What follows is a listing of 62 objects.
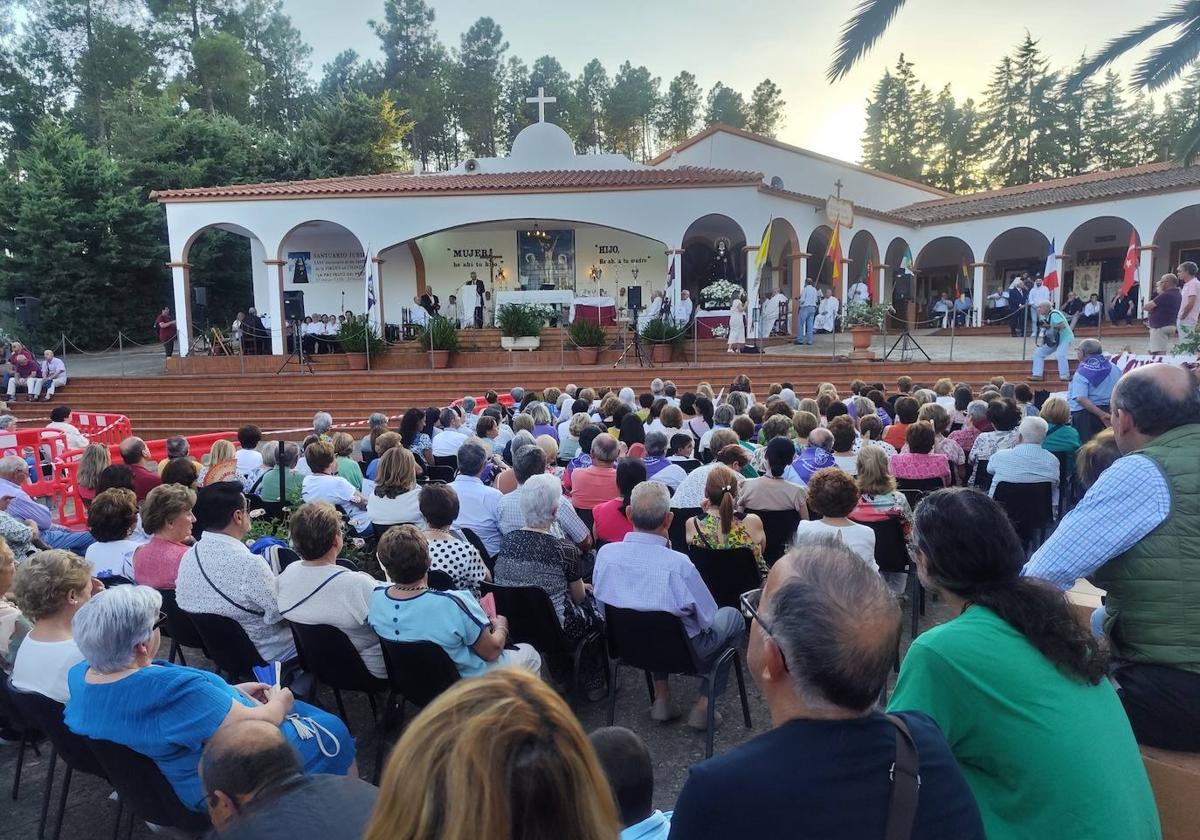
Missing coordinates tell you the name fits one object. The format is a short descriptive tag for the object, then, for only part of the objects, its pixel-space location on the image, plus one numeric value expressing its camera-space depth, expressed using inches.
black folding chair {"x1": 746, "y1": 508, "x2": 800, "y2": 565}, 183.9
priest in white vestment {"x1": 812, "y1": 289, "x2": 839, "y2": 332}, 725.9
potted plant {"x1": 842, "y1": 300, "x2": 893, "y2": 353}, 591.2
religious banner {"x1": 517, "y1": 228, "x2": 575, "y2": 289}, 826.8
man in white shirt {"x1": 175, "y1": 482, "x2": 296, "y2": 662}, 132.0
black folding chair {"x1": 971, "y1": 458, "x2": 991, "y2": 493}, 239.1
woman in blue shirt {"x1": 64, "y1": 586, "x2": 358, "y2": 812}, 89.9
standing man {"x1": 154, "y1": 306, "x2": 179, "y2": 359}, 756.0
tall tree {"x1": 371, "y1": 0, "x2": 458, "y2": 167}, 1700.3
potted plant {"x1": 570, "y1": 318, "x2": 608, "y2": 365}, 641.6
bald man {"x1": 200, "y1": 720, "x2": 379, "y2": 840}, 58.1
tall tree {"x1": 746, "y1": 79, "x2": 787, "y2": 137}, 1780.3
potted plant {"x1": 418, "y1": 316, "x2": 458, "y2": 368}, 658.2
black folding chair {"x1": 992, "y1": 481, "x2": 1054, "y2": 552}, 203.3
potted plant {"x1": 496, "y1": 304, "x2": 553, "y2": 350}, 687.7
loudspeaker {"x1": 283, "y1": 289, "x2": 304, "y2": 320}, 813.2
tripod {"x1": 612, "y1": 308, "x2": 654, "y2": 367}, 629.4
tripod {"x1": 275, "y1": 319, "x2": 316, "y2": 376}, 660.1
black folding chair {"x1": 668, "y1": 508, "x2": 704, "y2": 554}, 187.8
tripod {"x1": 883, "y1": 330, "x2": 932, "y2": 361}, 596.0
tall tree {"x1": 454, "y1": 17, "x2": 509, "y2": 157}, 1715.1
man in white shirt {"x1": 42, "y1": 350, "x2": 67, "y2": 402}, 602.9
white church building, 711.1
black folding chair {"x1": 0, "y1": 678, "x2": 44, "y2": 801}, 117.3
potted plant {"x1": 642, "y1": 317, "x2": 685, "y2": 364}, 633.6
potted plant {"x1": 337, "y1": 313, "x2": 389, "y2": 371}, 660.1
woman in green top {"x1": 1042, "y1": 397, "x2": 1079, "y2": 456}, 239.9
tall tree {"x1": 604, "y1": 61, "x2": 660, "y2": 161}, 1768.0
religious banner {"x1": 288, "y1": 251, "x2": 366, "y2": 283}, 815.7
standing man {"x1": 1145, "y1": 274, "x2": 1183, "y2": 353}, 384.5
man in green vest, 80.3
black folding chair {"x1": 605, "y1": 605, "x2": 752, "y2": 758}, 127.6
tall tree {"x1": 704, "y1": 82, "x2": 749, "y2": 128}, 1772.9
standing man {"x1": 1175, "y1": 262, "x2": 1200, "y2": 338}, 374.0
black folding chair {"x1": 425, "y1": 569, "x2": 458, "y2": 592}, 145.6
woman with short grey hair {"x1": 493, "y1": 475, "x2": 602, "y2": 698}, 144.5
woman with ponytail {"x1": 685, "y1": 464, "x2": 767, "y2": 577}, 154.3
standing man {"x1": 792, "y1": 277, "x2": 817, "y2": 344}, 692.1
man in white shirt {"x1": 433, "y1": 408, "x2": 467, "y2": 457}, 273.3
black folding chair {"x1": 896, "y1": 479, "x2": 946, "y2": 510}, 211.9
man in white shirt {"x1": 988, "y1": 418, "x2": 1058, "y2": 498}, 203.3
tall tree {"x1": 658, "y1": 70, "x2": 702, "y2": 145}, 1829.5
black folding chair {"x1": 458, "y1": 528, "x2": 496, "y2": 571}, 177.4
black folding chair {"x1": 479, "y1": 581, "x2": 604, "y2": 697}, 136.1
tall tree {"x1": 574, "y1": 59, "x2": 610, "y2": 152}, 1745.8
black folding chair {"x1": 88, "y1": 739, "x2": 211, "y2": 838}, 93.0
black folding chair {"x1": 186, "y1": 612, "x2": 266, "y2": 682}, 126.5
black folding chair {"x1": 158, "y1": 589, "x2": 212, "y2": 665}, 144.0
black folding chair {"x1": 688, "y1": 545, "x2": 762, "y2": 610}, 153.4
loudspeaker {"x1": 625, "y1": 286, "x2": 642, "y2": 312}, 786.8
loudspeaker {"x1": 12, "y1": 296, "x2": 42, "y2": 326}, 706.2
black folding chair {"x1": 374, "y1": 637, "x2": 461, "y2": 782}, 116.9
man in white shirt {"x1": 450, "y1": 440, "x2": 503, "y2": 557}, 183.2
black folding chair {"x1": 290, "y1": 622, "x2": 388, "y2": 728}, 123.8
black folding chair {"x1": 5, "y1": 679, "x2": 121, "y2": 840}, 102.4
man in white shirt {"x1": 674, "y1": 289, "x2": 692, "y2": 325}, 679.7
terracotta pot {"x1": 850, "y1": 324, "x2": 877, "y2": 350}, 590.6
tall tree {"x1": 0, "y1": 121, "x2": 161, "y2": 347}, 921.5
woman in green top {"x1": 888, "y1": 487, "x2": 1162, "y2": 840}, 60.2
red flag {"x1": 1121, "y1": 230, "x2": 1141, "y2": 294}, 569.0
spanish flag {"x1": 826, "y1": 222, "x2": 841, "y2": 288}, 627.2
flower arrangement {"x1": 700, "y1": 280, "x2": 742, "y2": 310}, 728.3
